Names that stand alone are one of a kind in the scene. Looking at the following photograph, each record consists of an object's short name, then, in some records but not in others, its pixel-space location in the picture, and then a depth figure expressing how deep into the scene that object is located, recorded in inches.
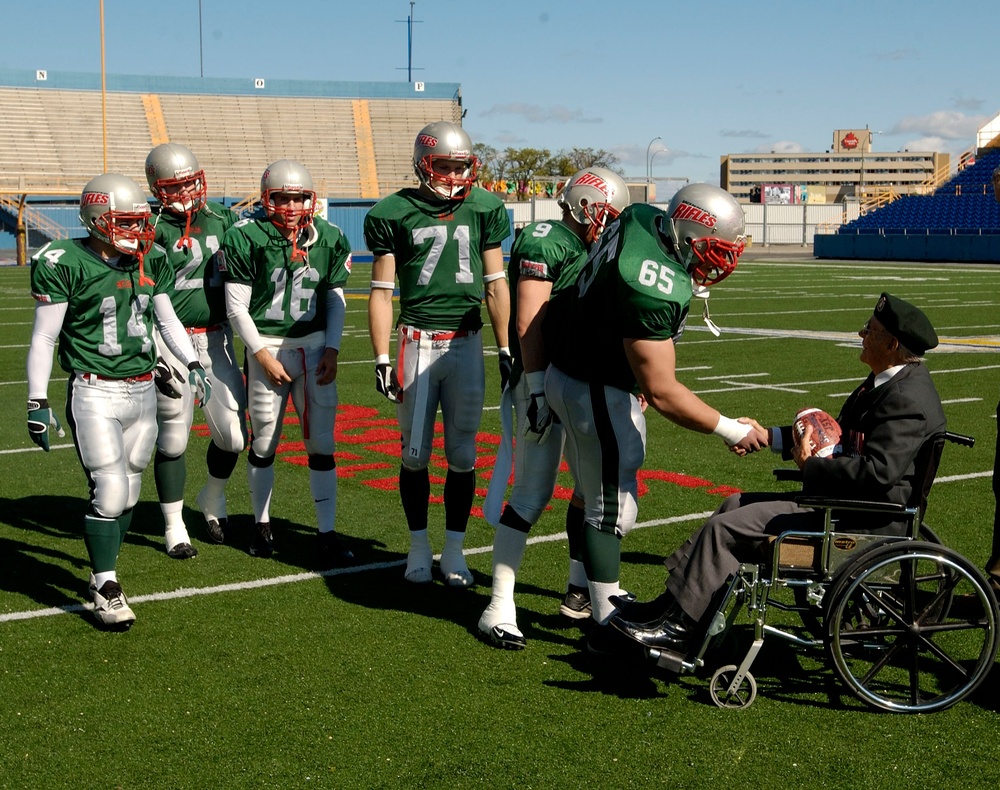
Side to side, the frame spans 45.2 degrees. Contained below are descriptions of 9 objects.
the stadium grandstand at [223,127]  1911.9
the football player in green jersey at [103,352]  194.4
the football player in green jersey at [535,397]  185.8
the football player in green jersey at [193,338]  241.3
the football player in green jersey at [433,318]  217.0
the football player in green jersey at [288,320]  232.8
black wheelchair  153.6
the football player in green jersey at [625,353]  155.6
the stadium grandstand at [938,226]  1569.9
